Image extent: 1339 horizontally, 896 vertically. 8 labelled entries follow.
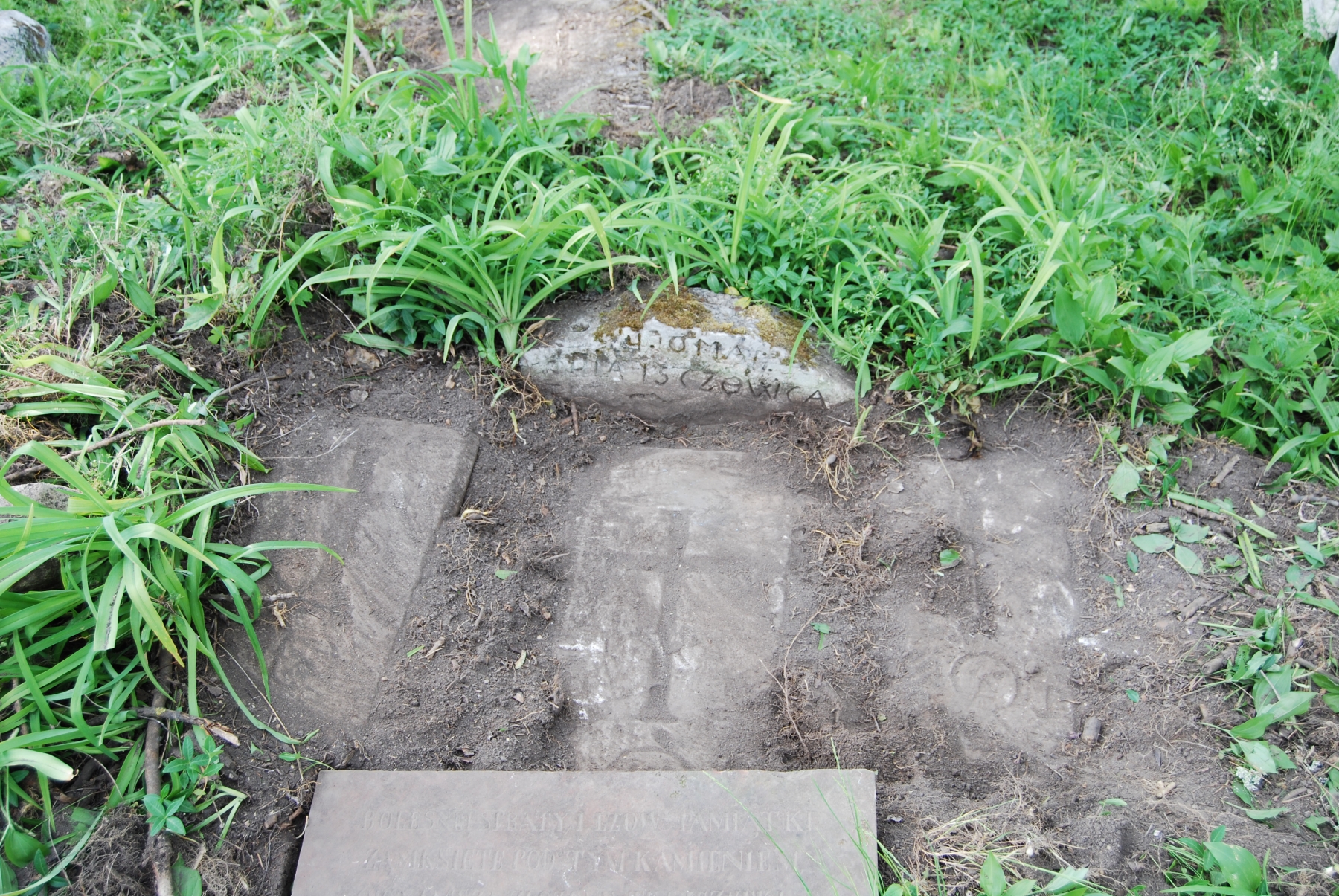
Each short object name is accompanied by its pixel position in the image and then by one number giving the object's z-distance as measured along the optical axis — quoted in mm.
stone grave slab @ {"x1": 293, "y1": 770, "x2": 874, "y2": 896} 1542
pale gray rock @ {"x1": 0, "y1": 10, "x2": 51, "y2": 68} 2893
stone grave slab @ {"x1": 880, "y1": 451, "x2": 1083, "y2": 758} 1880
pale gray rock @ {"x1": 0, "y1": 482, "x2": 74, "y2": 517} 1792
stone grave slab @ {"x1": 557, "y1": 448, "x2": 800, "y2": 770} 1881
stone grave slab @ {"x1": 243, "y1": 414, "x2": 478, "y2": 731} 1833
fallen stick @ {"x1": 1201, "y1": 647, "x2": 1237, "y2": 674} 1839
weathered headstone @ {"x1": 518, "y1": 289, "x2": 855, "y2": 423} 2307
